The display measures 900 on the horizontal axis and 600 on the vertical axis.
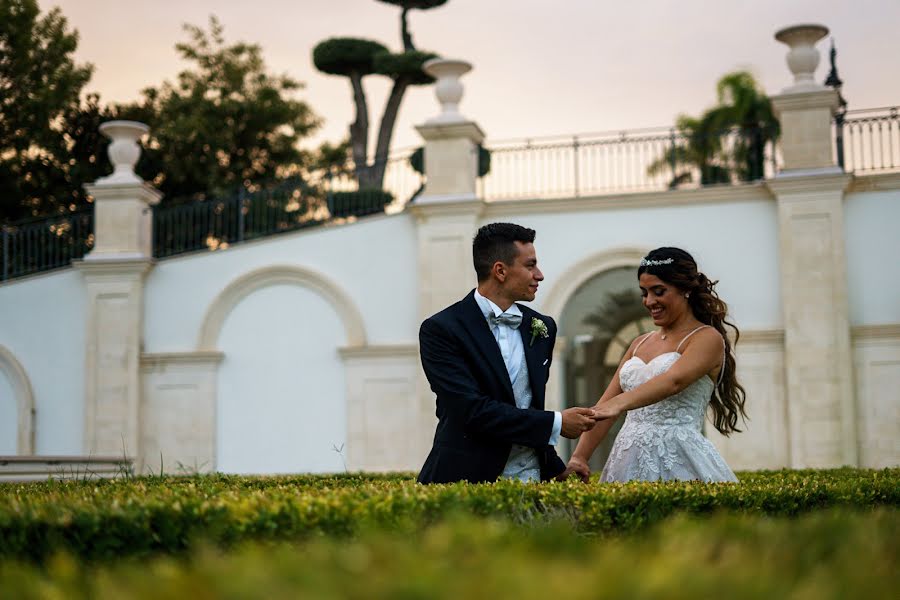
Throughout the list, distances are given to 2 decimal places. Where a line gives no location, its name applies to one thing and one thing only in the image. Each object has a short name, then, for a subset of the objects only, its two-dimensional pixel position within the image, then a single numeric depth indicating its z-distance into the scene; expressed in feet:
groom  15.62
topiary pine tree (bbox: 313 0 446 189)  92.43
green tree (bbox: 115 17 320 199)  86.84
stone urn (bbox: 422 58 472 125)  52.60
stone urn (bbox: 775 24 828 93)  48.55
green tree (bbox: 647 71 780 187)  53.21
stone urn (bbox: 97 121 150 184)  56.75
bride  18.11
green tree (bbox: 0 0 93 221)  81.46
